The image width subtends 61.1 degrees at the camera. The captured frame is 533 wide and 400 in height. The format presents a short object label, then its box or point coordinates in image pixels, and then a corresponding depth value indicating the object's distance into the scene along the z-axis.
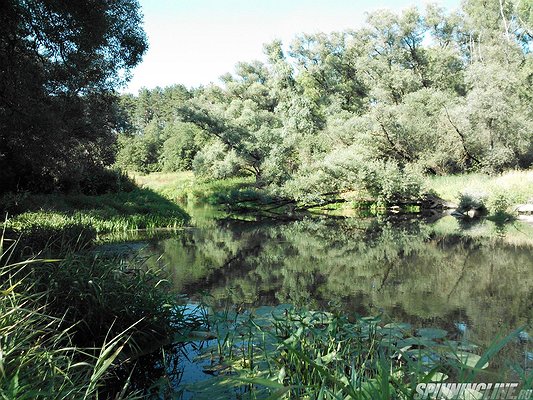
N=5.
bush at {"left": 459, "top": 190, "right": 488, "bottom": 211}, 18.75
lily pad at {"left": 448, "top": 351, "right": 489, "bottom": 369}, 3.44
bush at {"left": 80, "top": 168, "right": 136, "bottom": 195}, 18.80
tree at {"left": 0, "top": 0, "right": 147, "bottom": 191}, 8.87
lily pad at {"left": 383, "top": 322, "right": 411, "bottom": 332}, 4.18
